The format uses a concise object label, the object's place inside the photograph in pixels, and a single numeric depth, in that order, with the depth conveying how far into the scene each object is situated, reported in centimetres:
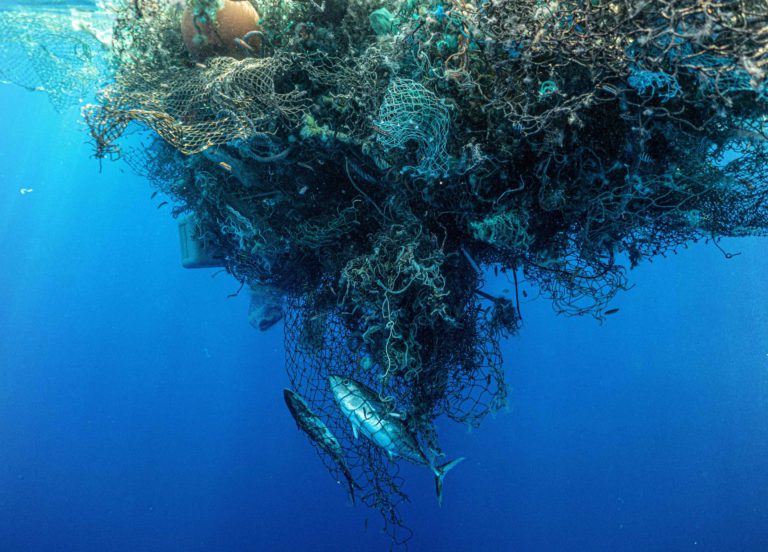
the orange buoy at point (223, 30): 310
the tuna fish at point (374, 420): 301
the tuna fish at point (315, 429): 329
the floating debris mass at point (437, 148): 223
